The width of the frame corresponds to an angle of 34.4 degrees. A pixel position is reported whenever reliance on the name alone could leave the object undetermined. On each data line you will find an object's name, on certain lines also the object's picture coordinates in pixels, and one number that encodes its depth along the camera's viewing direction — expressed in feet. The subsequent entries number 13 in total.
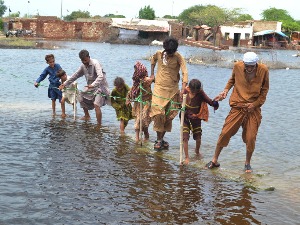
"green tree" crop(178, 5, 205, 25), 398.79
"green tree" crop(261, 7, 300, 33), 379.96
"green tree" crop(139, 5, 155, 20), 329.72
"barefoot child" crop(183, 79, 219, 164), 24.57
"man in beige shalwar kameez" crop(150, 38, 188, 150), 25.70
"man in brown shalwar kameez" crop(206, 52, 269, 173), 21.58
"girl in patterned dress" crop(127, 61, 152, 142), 27.89
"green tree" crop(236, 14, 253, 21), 386.32
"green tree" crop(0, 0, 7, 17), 400.88
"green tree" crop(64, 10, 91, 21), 365.36
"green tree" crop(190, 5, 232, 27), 277.97
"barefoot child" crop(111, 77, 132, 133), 30.83
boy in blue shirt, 35.35
